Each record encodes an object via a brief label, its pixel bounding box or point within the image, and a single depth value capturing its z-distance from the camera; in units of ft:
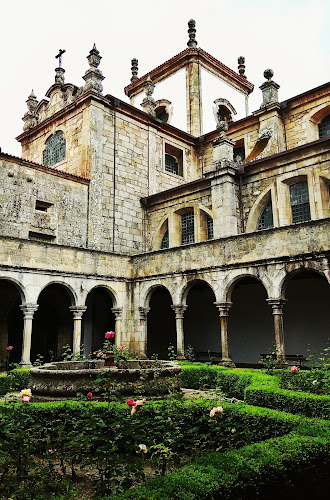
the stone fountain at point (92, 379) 20.02
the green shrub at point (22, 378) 32.17
